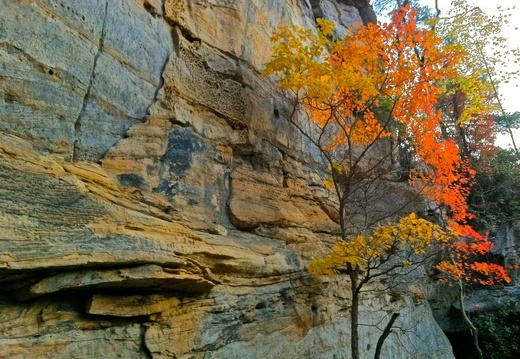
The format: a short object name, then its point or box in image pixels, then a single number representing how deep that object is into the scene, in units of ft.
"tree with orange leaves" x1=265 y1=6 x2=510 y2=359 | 24.04
